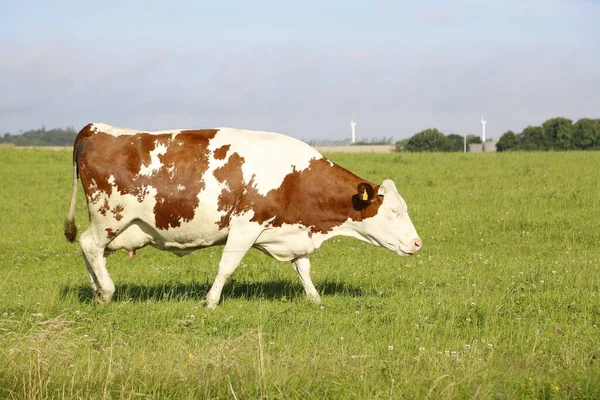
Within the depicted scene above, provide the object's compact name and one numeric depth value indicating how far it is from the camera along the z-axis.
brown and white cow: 11.20
